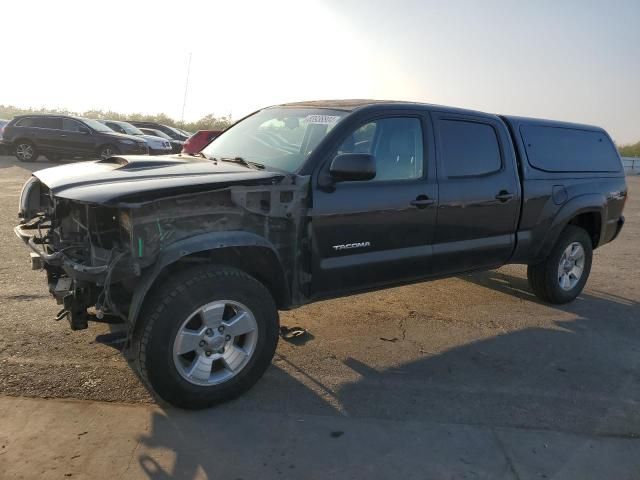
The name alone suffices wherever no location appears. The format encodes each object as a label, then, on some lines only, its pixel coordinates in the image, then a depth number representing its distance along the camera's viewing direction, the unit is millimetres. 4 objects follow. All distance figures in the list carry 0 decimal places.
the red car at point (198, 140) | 12047
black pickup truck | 3107
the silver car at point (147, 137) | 18500
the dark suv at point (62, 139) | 16797
